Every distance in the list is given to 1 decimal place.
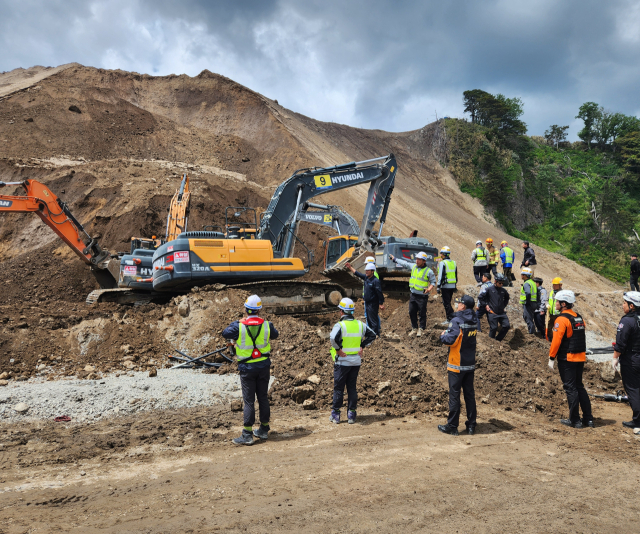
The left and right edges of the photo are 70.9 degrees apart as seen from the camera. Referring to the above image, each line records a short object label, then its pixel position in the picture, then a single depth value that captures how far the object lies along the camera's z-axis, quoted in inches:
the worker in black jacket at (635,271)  661.3
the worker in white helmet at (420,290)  364.2
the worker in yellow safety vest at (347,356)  232.7
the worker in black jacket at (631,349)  228.8
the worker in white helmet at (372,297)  354.9
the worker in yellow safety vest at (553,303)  360.9
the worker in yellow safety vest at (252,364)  209.0
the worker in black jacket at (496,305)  373.7
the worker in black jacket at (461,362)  218.4
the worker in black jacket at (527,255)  559.8
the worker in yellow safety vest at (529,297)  402.3
